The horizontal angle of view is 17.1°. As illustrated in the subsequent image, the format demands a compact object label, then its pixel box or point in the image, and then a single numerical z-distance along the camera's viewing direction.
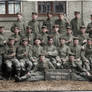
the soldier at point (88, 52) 10.34
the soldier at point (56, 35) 10.57
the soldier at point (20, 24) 10.88
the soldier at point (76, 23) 11.02
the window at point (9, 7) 12.91
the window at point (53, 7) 12.64
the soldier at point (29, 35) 10.56
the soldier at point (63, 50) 10.42
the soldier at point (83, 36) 10.64
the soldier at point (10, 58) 10.05
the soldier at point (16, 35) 10.48
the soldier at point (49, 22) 10.99
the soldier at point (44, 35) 10.55
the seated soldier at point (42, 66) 10.07
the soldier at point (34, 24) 10.84
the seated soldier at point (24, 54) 10.10
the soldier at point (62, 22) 10.86
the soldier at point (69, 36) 10.56
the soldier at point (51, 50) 10.38
